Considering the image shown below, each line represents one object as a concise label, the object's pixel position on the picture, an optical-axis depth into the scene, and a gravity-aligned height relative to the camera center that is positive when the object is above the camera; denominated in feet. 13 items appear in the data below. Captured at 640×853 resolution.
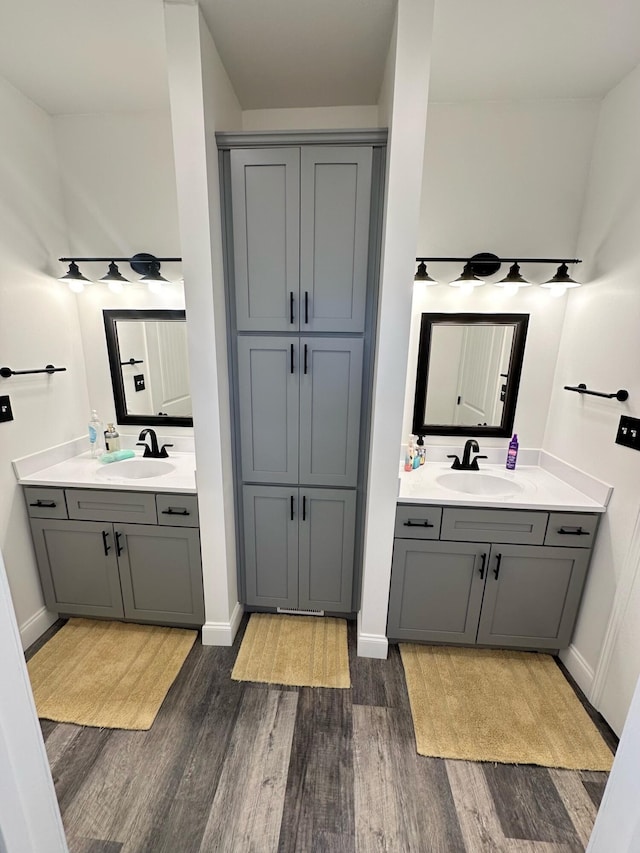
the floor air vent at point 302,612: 7.09 -5.07
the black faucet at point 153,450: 7.17 -2.07
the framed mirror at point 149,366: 7.13 -0.45
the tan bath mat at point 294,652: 5.90 -5.18
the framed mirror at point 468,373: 6.79 -0.42
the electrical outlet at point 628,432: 4.95 -1.05
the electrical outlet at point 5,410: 5.74 -1.09
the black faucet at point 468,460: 6.82 -2.01
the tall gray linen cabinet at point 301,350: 5.24 -0.06
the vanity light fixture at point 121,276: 6.47 +1.20
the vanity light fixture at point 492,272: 6.01 +1.30
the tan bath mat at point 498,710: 4.91 -5.22
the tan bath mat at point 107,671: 5.30 -5.21
